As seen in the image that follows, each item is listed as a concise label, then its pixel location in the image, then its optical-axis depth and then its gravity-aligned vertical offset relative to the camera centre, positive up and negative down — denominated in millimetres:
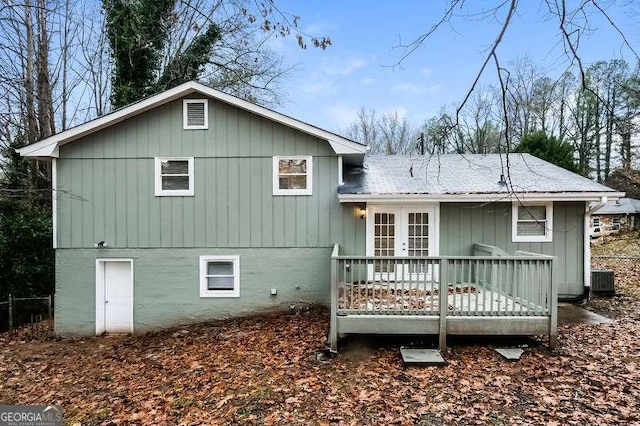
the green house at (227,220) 9078 -312
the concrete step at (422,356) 5734 -2469
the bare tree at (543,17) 2908 +1566
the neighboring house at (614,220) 24531 -813
